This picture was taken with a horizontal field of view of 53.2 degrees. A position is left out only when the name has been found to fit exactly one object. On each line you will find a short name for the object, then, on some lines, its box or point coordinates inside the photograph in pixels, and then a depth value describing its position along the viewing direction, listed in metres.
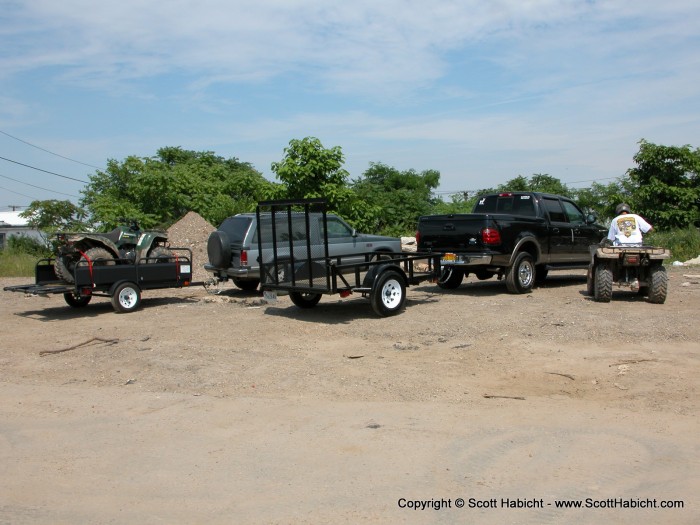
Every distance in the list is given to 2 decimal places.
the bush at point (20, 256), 23.70
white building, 50.38
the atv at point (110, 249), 12.91
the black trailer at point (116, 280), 12.55
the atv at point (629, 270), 11.81
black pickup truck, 13.10
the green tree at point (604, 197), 26.69
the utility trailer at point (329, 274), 10.98
